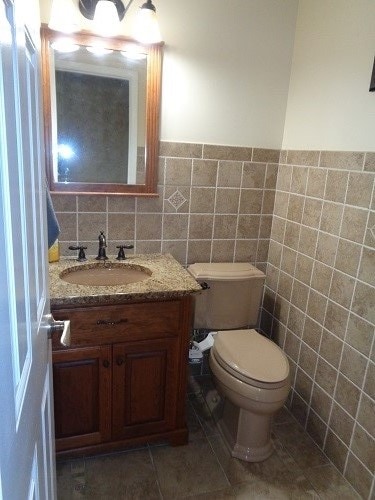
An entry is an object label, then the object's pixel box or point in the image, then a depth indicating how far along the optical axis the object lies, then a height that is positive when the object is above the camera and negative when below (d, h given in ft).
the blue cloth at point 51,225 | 4.11 -0.87
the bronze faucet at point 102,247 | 5.91 -1.53
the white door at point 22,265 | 1.52 -0.62
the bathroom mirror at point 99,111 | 5.38 +0.61
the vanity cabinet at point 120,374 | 4.86 -3.09
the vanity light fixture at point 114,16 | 5.06 +1.90
